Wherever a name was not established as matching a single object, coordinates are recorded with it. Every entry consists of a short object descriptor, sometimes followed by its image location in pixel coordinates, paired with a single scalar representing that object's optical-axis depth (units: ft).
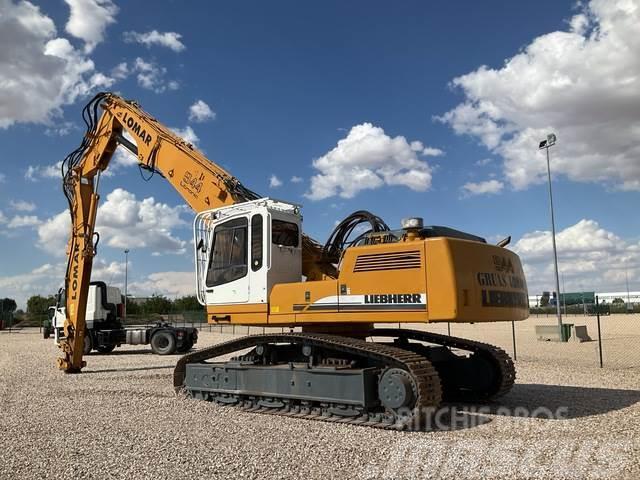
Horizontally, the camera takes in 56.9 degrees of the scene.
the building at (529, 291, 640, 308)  326.16
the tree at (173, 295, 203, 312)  246.29
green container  91.12
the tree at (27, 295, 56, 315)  305.73
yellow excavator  27.61
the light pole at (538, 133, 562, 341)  93.47
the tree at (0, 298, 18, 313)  282.03
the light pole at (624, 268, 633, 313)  223.18
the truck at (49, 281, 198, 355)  77.25
